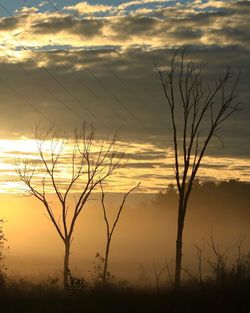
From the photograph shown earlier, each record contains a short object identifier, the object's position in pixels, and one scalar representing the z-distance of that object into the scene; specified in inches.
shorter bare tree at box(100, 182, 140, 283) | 2343.3
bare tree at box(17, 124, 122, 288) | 2134.5
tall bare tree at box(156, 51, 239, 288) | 1549.0
